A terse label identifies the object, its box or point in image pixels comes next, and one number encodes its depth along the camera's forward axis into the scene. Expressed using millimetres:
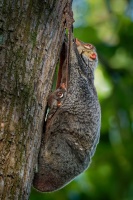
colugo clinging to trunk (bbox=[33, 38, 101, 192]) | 7992
